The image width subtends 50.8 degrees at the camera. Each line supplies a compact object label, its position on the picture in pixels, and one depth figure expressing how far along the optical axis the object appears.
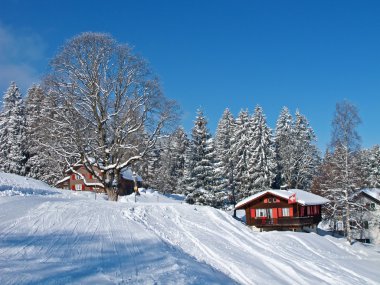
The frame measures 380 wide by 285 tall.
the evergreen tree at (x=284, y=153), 59.78
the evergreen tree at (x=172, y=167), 71.12
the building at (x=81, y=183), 61.63
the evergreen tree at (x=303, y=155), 61.16
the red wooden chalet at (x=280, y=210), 44.81
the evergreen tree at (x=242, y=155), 56.91
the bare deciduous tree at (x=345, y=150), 37.53
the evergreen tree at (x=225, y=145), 60.25
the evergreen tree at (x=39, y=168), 50.94
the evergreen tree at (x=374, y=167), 60.56
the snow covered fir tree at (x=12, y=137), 50.59
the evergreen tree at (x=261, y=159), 55.00
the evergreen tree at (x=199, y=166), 46.62
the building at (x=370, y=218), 50.79
